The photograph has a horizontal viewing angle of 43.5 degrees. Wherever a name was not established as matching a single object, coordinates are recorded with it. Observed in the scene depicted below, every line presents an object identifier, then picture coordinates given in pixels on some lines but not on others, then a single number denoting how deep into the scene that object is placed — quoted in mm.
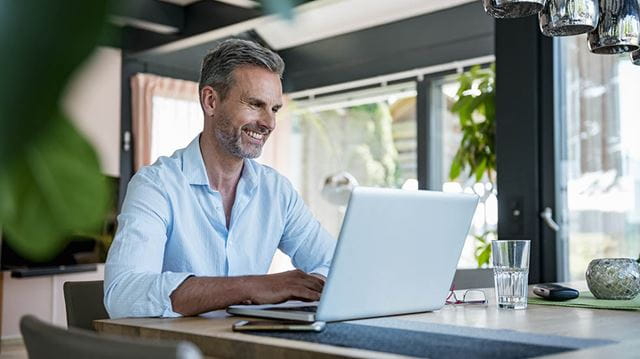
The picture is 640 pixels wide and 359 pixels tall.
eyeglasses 1833
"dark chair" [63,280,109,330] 1842
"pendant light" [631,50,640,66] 2170
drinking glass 1681
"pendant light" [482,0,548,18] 1816
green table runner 1708
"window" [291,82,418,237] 6367
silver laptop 1354
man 1536
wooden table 1132
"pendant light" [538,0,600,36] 1906
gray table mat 1095
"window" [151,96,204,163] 6539
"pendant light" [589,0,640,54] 2002
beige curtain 6375
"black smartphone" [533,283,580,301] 1843
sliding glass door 3871
